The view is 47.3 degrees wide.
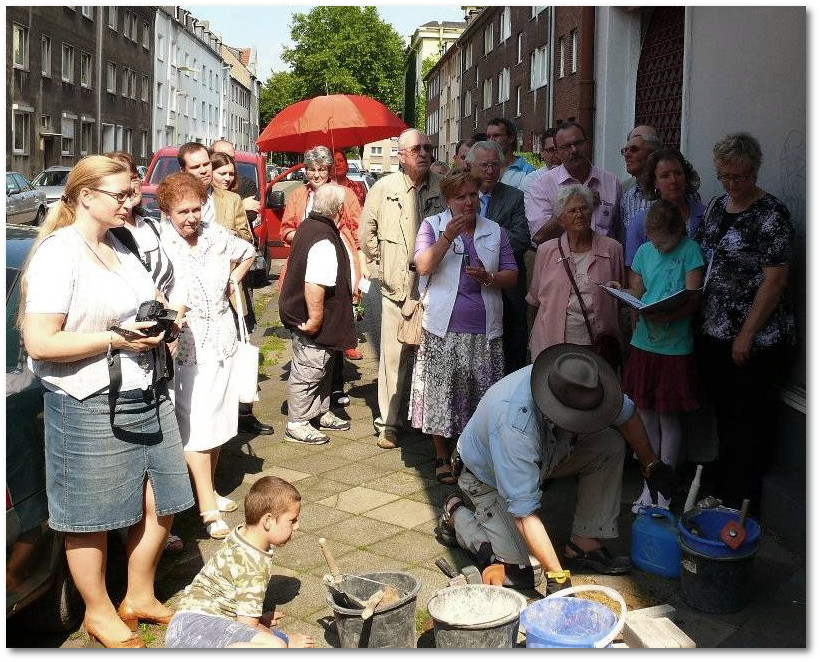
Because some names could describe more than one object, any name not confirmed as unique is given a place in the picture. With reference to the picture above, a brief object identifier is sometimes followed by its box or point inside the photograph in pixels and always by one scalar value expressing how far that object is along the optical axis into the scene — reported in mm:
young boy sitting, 3512
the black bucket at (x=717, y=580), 4285
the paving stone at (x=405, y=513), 5441
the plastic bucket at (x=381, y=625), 3709
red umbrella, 10898
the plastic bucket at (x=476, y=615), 3523
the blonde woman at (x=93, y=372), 3623
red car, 14555
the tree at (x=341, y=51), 60438
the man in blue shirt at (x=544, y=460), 3998
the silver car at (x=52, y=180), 26672
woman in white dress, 5098
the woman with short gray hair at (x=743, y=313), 5039
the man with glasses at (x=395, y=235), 6812
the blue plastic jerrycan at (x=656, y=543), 4707
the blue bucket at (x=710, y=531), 4309
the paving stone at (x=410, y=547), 4938
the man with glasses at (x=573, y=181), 6637
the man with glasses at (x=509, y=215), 6383
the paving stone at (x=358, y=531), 5156
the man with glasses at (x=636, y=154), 6355
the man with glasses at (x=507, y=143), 8070
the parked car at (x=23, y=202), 23766
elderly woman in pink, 5582
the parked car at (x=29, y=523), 3582
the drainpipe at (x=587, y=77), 10109
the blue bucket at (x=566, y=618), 3461
